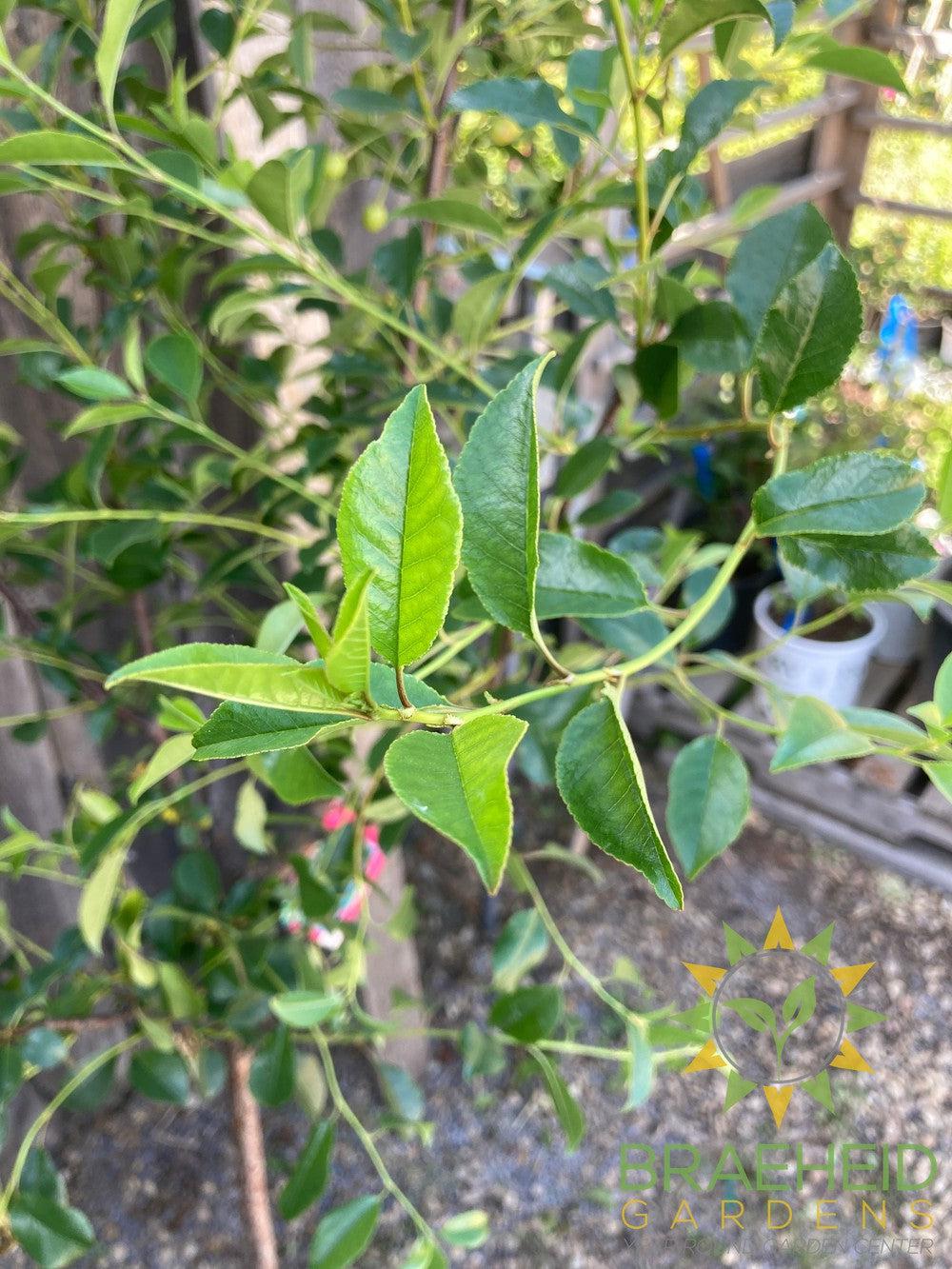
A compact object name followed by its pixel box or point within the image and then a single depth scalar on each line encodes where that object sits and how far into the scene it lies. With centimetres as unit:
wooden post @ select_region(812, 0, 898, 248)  255
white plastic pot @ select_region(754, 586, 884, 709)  155
